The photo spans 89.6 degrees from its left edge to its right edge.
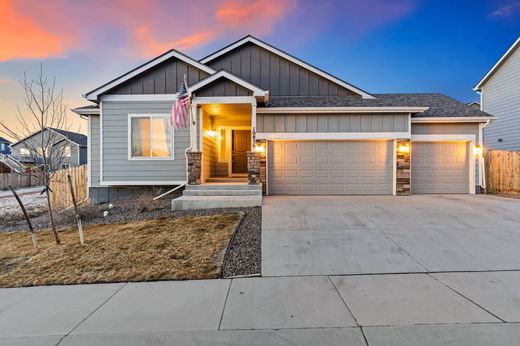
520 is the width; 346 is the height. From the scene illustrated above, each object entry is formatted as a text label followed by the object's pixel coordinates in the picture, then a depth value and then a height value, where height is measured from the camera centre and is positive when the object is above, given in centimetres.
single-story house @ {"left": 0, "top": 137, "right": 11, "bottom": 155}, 3925 +361
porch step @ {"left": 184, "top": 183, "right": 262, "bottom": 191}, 877 -54
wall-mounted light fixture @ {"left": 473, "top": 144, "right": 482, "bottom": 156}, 1049 +87
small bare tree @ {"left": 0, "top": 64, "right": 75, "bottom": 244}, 539 +116
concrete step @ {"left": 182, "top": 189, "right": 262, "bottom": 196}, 862 -70
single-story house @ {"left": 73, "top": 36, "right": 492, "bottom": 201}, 991 +125
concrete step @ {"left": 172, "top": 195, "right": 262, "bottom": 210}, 787 -97
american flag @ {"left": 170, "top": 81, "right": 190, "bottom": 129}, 799 +174
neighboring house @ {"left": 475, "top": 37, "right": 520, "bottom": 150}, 1460 +434
